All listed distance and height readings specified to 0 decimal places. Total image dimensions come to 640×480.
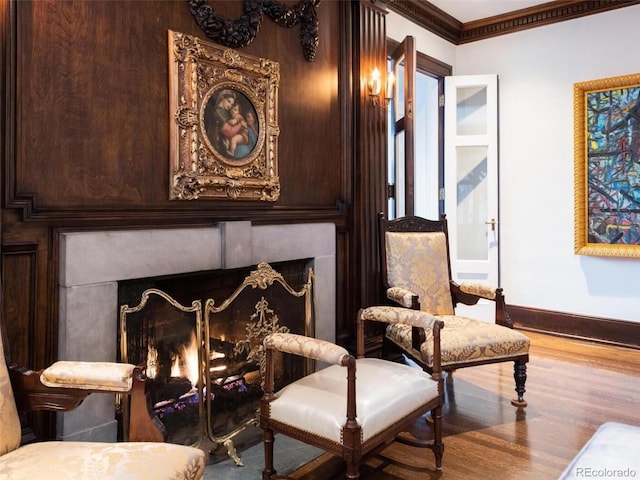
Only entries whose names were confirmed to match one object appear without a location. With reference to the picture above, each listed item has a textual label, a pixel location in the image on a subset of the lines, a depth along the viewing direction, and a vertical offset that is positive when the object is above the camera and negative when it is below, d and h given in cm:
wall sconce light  323 +103
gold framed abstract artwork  399 +65
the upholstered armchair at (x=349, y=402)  173 -59
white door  454 +62
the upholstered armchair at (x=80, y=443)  124 -54
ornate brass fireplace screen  209 -44
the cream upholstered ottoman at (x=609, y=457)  119 -54
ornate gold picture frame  221 +60
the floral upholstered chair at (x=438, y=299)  261 -33
